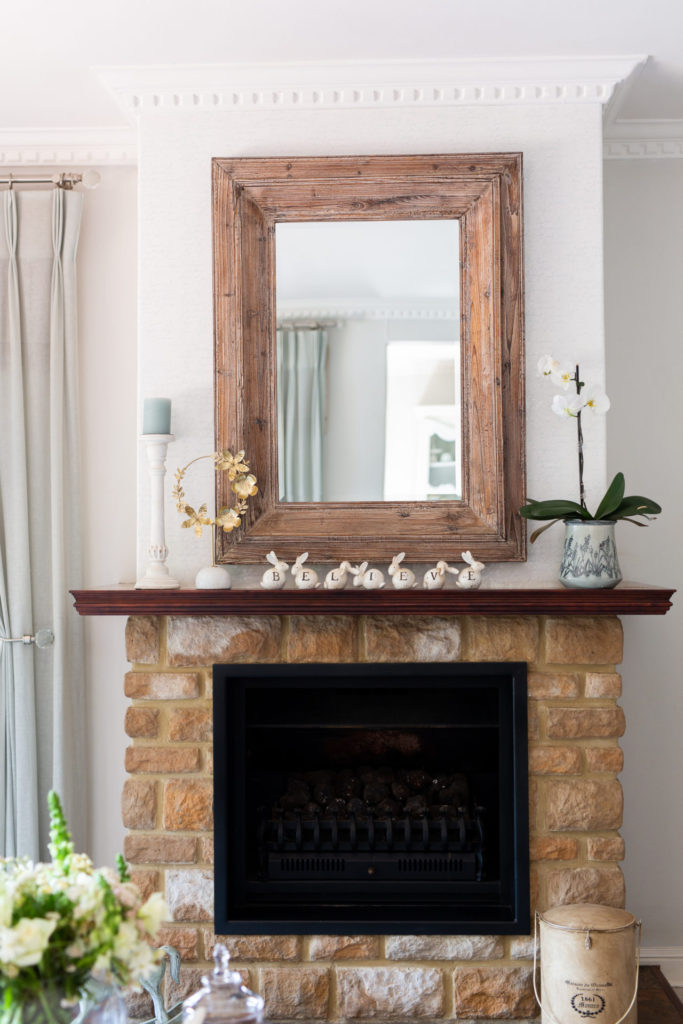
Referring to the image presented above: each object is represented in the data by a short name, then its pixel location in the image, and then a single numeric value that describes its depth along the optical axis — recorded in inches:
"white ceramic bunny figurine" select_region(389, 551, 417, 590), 96.7
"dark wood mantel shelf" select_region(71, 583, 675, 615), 94.6
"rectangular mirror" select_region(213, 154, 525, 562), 103.2
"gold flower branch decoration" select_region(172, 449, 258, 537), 101.0
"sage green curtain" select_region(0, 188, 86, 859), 116.3
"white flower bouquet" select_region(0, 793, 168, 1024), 49.1
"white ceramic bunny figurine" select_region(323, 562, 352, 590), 96.8
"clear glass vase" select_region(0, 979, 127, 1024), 50.2
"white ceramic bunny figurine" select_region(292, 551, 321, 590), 96.8
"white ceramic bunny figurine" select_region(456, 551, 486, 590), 97.0
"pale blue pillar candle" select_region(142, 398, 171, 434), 99.8
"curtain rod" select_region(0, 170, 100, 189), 118.1
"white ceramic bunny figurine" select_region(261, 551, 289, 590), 97.7
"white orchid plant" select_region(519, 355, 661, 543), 96.7
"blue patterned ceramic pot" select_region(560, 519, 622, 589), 96.3
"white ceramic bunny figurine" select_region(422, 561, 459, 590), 96.9
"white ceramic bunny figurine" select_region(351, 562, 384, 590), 96.1
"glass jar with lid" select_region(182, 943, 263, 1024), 55.5
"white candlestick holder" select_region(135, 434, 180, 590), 100.9
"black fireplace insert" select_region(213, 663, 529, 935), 100.6
